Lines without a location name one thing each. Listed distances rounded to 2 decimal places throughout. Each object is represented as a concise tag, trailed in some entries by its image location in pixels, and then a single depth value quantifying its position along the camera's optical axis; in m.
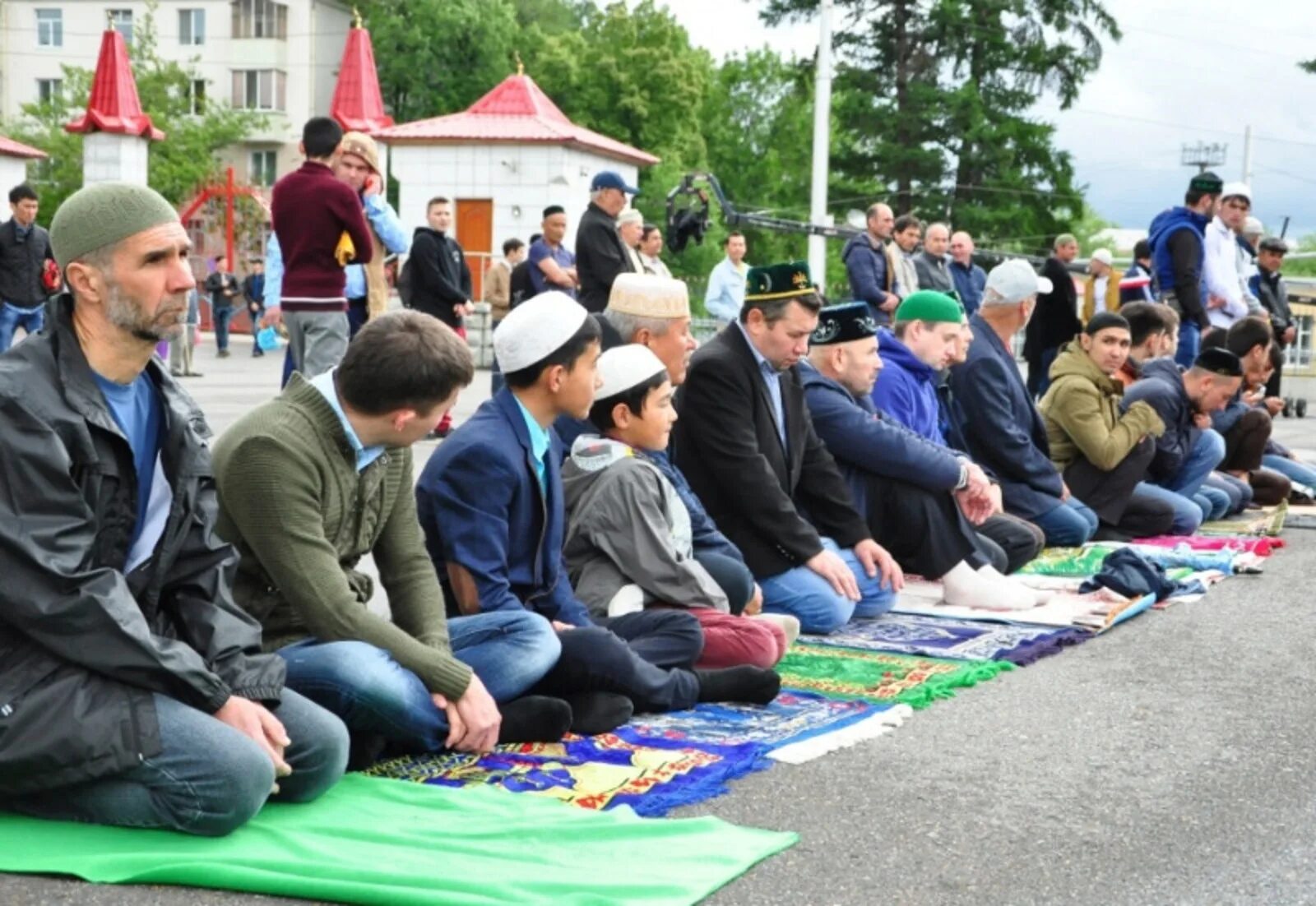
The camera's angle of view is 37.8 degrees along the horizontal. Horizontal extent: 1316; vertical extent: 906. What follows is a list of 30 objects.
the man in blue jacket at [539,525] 5.50
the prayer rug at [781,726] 5.29
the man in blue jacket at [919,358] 8.68
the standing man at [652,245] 15.89
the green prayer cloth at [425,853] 3.85
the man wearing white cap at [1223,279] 14.25
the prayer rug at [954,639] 6.92
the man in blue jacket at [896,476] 8.01
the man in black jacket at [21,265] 17.14
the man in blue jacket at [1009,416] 9.49
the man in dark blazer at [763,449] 7.22
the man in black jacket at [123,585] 4.00
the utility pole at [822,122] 31.28
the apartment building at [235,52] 70.62
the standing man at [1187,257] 13.99
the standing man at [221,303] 34.28
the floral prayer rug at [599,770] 4.70
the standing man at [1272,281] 16.64
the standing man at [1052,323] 17.39
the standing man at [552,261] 15.82
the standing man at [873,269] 16.27
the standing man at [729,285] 19.28
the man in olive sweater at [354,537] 4.73
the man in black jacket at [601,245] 13.14
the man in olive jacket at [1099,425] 10.04
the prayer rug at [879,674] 6.13
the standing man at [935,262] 16.75
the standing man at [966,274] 18.14
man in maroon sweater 10.41
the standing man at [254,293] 39.34
